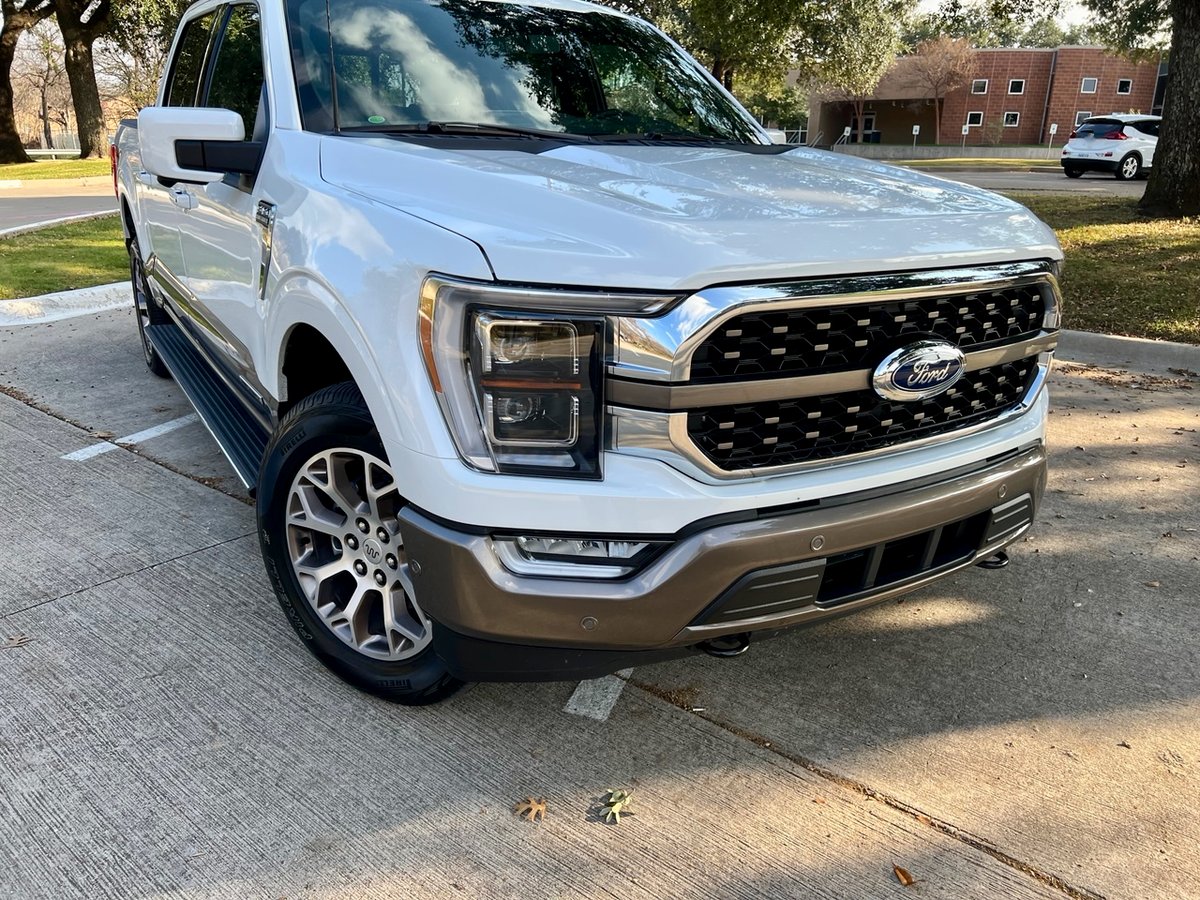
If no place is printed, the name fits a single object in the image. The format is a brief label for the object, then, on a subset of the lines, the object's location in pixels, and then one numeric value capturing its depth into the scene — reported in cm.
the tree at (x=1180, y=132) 1074
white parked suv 2491
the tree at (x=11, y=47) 2537
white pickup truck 200
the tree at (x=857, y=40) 2359
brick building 5359
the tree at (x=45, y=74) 3247
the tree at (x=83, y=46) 2467
